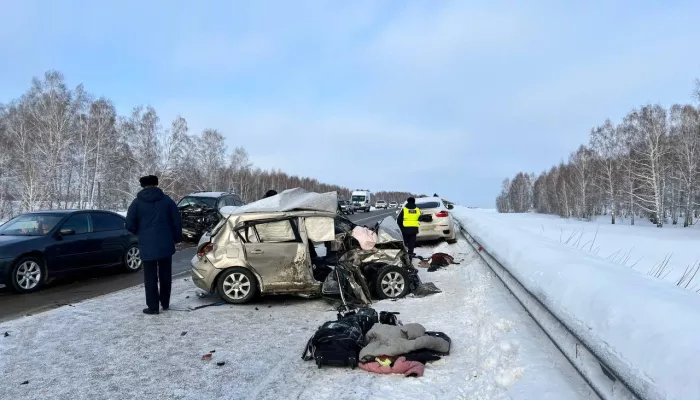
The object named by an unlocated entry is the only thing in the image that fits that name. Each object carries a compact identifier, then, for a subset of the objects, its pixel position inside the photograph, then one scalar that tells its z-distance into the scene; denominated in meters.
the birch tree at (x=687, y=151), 45.03
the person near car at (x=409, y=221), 12.34
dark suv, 16.58
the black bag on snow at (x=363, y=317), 5.29
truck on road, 51.84
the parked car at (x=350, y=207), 43.06
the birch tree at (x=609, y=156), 57.25
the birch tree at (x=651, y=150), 46.25
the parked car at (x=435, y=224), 15.65
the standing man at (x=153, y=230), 6.65
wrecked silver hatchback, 7.30
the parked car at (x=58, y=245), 8.20
